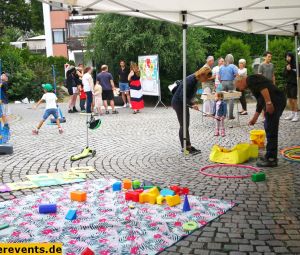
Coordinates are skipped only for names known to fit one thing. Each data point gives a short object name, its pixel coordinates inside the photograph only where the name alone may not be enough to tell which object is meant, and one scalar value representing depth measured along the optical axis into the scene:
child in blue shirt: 8.00
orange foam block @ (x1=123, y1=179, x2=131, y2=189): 4.57
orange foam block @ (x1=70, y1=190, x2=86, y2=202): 4.20
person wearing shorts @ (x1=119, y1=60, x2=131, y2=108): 12.71
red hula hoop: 4.99
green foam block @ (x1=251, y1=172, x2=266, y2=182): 4.82
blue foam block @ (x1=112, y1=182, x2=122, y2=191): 4.54
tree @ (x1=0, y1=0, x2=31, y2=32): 37.78
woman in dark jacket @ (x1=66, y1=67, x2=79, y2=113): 12.62
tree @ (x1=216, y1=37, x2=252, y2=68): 16.19
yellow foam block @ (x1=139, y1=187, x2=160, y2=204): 4.09
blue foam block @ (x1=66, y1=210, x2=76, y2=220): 3.68
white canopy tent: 5.36
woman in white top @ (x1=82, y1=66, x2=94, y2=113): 11.52
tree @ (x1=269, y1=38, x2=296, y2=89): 14.62
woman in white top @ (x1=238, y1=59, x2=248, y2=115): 10.43
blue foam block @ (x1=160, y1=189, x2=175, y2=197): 4.20
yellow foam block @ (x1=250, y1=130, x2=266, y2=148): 6.77
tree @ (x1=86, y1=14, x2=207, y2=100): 14.01
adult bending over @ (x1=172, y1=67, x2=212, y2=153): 6.15
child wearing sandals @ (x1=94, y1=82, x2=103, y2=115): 11.81
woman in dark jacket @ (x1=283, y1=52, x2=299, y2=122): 9.28
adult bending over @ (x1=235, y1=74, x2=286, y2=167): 5.38
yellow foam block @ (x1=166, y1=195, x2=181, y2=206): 4.00
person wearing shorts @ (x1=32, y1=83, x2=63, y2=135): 8.52
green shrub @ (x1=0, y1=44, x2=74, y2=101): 17.24
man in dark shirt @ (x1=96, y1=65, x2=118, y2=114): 12.05
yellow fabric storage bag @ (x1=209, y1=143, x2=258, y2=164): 5.76
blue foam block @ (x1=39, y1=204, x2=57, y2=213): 3.85
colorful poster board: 13.00
